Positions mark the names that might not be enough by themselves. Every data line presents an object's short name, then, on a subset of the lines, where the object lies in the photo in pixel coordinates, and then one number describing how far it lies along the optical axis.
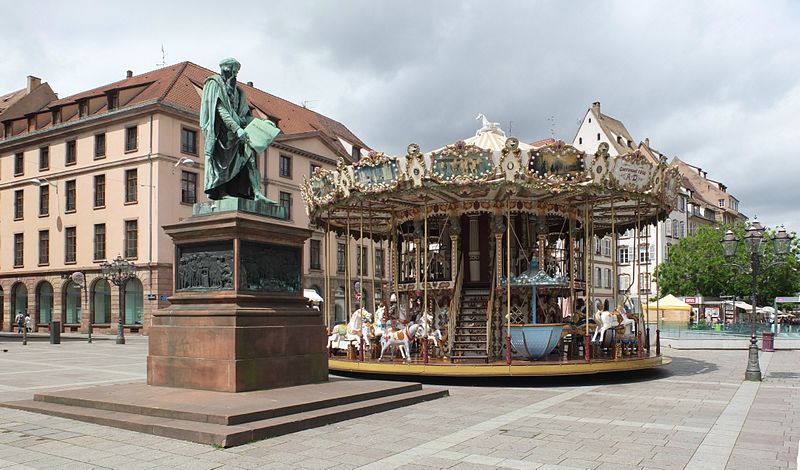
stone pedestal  11.65
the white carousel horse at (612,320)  19.50
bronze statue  13.20
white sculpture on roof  21.64
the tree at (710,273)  59.03
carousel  17.78
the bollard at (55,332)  33.66
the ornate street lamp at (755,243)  19.18
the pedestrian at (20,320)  46.39
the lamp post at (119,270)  36.56
